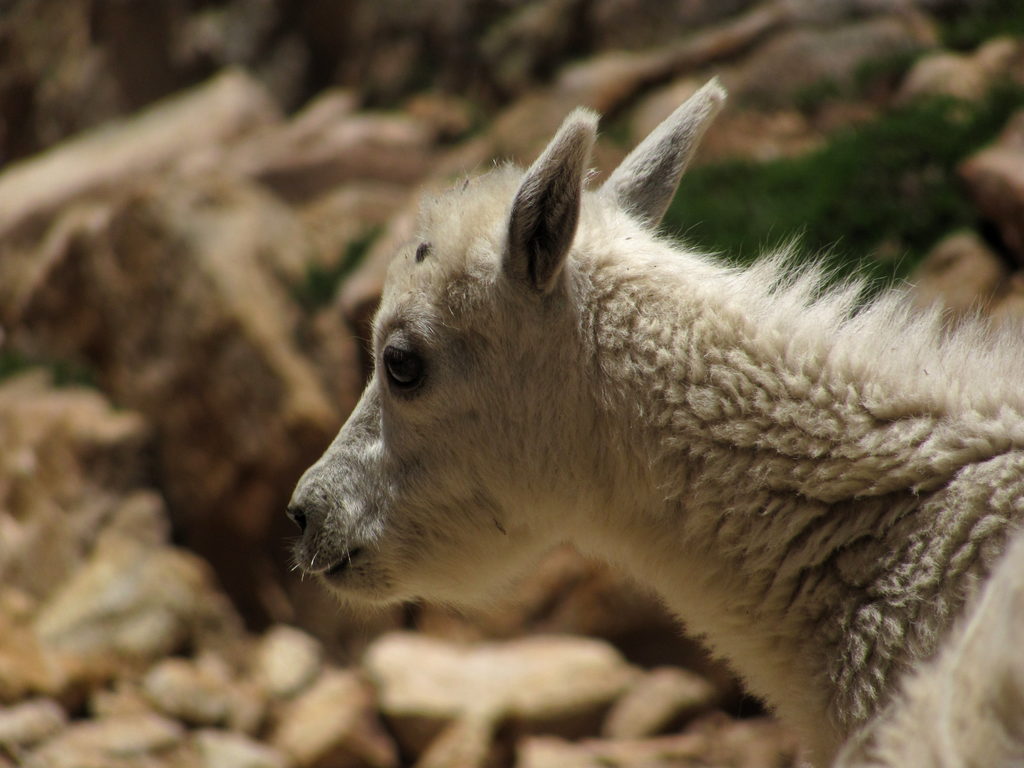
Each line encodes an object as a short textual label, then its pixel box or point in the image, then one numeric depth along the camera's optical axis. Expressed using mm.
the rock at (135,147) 24531
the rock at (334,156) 23625
